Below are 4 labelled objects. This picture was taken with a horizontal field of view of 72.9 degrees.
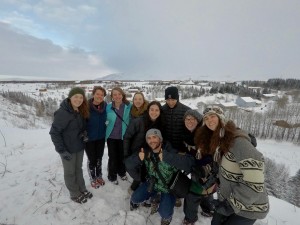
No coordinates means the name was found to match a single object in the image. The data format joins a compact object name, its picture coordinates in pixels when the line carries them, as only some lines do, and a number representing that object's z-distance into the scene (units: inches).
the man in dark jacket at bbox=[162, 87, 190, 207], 138.8
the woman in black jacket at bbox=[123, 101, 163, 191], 134.0
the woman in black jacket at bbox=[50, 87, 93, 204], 120.8
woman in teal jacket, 145.2
